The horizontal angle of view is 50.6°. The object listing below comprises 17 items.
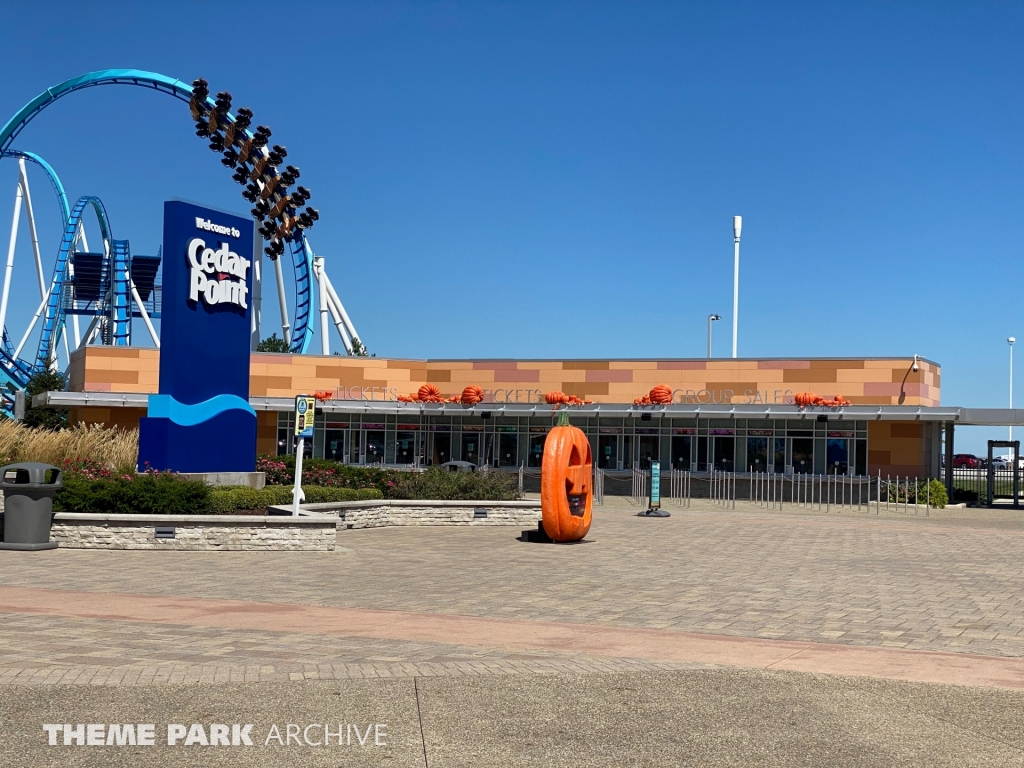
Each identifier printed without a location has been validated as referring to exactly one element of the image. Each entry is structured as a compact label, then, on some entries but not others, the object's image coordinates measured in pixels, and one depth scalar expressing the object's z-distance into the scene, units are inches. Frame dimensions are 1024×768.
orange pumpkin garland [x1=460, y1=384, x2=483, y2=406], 1657.2
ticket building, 1521.9
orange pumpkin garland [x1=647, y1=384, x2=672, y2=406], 1574.8
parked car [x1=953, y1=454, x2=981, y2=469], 2990.7
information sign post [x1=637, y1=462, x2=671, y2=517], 1138.0
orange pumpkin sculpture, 775.7
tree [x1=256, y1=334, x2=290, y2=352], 3412.9
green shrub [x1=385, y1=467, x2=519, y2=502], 972.6
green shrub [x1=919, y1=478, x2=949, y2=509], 1437.0
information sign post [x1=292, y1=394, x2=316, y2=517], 794.8
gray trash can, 658.8
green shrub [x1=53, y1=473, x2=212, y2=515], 717.9
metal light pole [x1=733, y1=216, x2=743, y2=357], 1947.6
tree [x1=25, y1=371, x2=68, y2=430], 2053.6
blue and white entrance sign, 887.1
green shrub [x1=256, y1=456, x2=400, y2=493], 994.1
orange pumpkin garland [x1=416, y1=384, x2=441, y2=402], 1710.1
